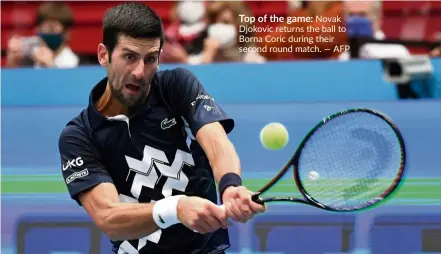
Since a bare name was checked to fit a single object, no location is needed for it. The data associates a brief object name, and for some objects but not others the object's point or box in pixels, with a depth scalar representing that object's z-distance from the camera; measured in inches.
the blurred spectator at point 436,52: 401.1
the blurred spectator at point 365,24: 389.4
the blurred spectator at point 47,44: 453.4
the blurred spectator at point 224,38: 415.2
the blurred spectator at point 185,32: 414.3
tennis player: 207.0
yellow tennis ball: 320.2
